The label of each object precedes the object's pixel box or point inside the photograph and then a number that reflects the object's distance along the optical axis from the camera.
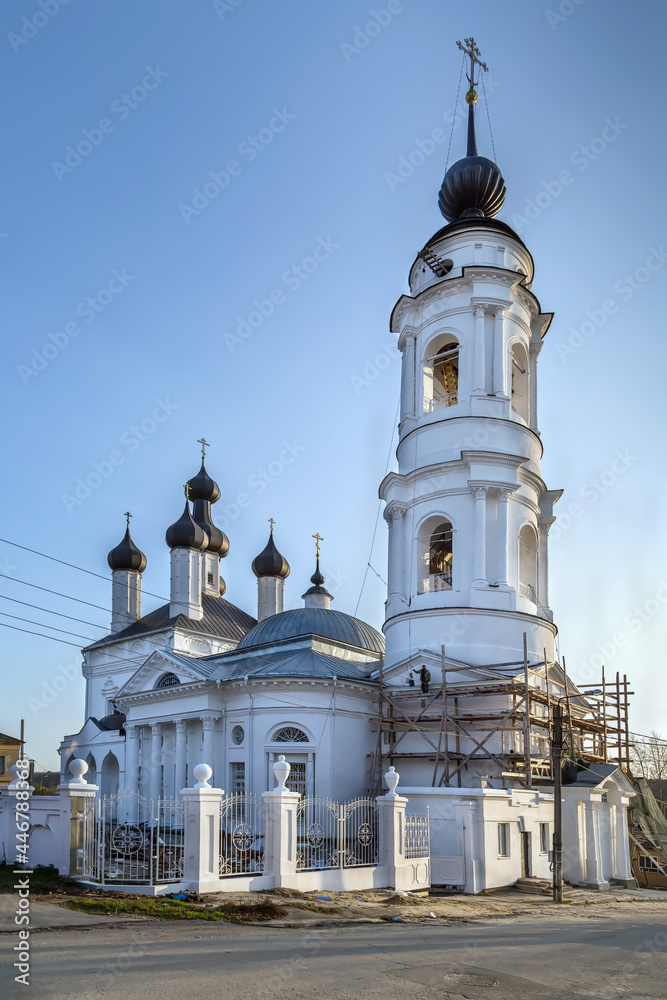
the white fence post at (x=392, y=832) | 17.33
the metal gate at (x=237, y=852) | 15.00
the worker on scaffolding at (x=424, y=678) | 23.61
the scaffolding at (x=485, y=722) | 22.11
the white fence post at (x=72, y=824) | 15.05
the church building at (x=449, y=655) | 22.23
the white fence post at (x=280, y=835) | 15.33
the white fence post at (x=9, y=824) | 19.03
